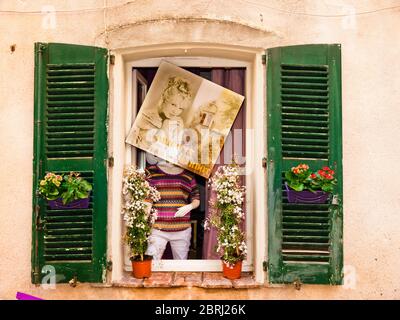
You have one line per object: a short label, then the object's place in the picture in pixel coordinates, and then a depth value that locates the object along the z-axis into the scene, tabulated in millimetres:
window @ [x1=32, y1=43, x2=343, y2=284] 4758
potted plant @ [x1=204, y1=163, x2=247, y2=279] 4840
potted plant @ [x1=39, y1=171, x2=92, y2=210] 4621
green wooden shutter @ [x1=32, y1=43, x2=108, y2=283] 4766
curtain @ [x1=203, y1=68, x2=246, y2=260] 5285
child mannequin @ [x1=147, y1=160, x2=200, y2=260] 5277
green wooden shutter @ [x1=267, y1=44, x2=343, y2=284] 4738
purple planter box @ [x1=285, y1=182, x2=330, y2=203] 4672
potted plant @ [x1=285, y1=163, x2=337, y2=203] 4609
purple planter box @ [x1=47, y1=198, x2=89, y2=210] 4719
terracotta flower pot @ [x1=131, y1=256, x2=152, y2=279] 4918
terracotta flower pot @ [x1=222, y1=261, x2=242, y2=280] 4883
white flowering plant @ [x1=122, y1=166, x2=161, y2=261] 4875
